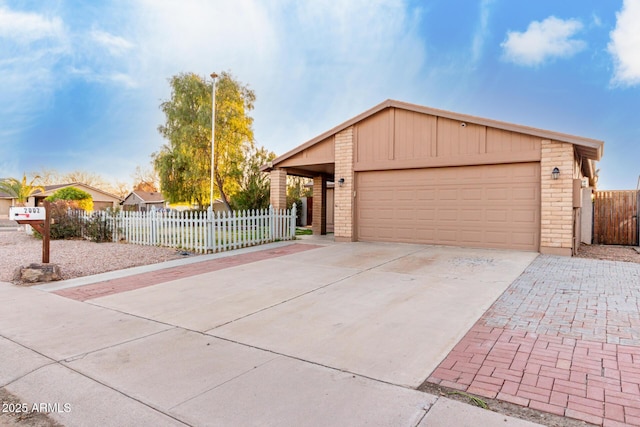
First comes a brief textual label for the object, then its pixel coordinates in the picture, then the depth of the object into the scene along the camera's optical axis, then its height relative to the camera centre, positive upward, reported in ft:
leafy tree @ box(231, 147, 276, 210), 60.08 +1.64
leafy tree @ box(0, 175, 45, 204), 98.07 +3.56
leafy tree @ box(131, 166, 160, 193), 179.43 +10.36
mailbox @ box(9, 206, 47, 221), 24.68 -0.88
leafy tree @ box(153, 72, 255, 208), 77.46 +13.12
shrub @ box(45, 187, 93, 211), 48.78 +0.50
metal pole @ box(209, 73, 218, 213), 67.21 +8.61
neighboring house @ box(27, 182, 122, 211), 125.49 +1.50
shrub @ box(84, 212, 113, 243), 41.73 -3.22
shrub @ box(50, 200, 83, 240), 42.86 -2.77
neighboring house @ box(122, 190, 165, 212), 154.78 +0.90
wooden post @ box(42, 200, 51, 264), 24.98 -2.33
